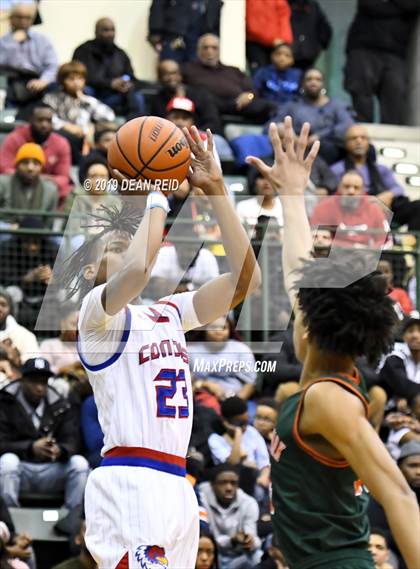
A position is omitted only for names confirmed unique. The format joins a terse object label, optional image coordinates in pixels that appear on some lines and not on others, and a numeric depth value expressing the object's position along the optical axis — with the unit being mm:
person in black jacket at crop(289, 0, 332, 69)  15570
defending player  4645
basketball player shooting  5629
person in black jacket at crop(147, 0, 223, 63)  14258
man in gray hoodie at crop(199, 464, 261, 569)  9391
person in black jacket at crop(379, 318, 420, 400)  10531
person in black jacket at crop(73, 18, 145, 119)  13641
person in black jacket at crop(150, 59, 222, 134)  13414
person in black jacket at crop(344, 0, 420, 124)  15492
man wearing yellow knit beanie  11594
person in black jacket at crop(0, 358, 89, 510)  9586
